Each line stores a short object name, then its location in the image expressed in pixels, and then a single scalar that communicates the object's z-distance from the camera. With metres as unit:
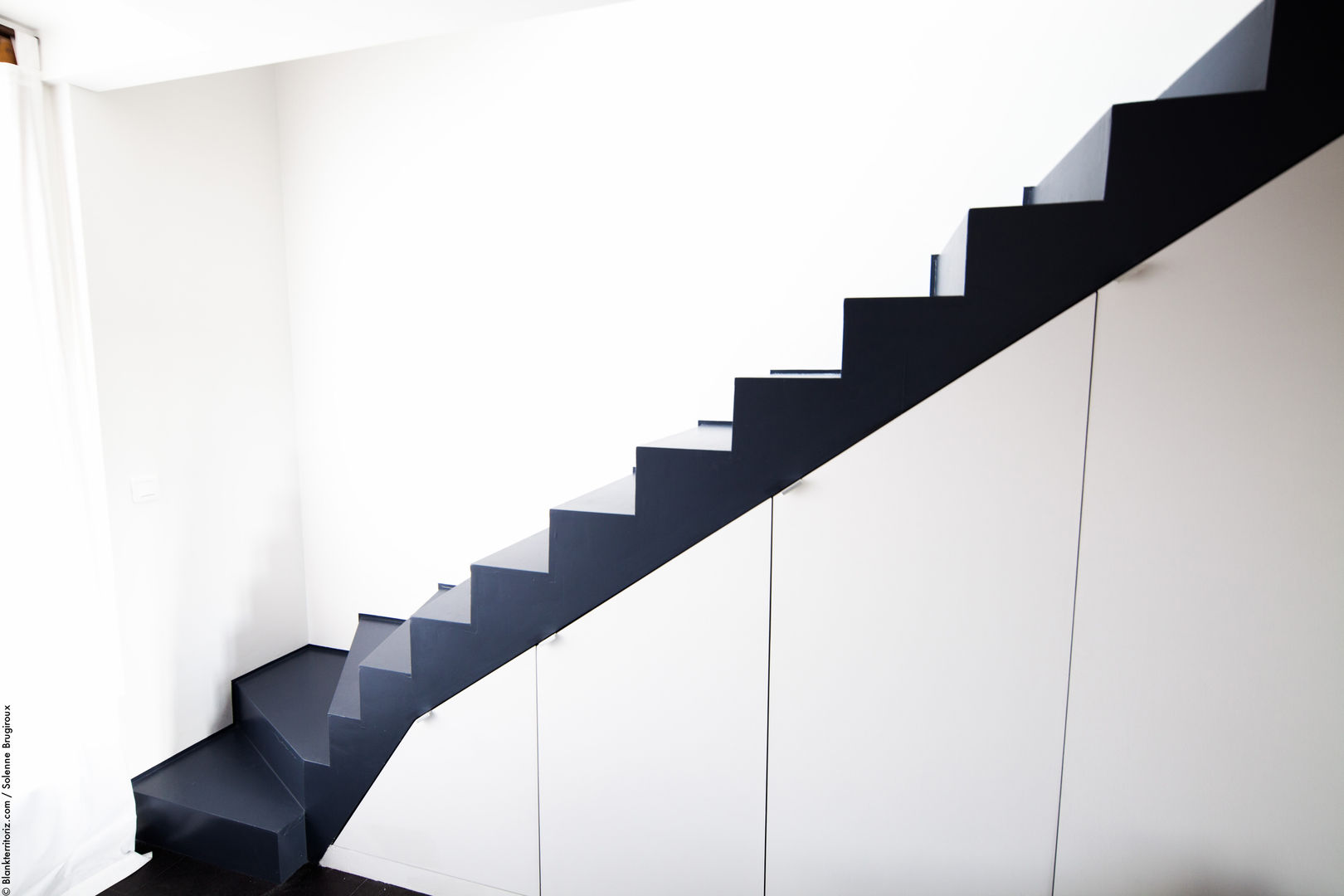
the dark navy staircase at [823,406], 1.26
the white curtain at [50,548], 1.94
